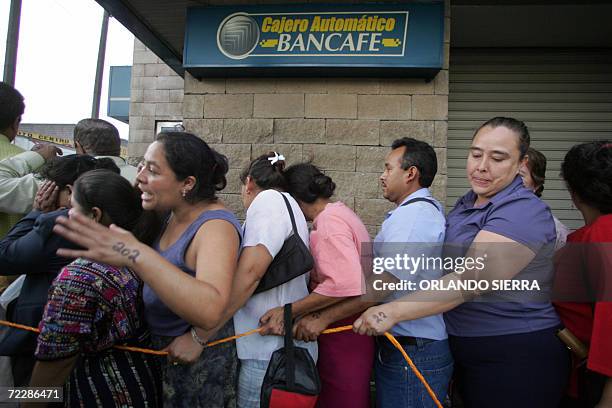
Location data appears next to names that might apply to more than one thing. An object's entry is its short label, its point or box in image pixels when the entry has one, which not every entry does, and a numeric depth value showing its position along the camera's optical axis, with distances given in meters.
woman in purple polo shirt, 1.57
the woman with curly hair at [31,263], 1.80
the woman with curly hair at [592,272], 1.48
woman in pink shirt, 1.80
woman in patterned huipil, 1.44
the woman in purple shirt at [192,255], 1.31
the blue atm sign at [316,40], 3.38
